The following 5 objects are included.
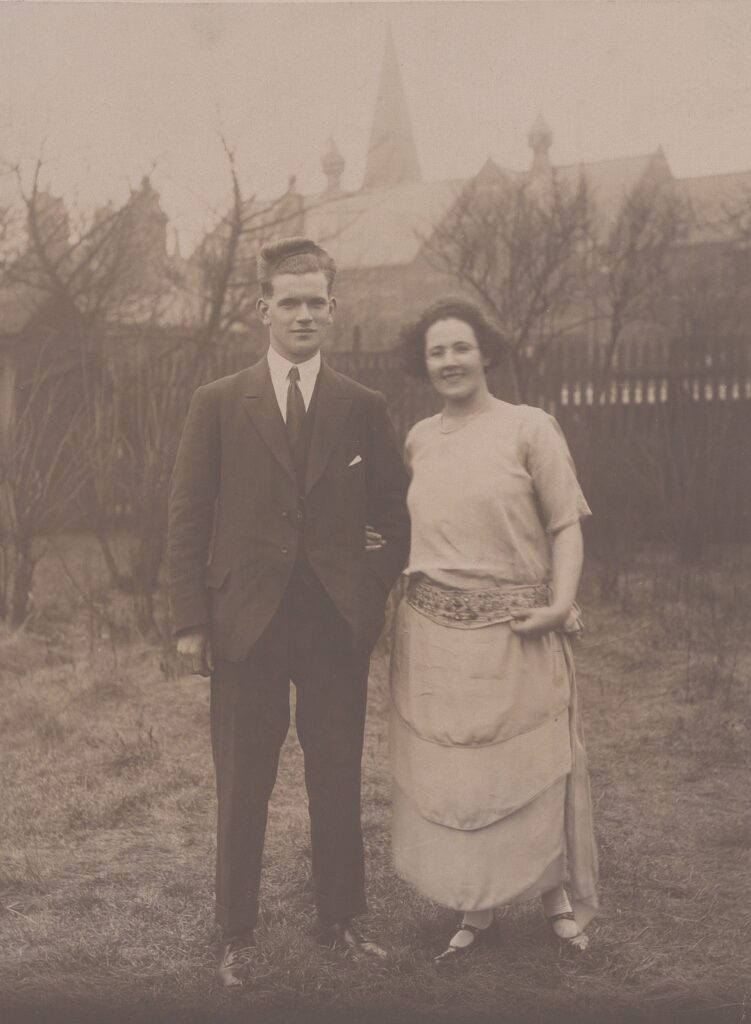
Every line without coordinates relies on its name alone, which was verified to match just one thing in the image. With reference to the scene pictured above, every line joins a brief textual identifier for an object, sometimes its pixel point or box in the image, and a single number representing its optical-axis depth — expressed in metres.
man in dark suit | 2.52
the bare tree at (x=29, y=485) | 6.05
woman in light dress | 2.47
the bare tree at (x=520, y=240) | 7.91
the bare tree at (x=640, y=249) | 7.67
